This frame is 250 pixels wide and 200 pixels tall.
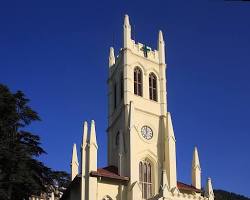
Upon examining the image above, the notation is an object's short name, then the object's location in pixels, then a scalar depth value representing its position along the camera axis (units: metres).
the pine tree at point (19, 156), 30.31
